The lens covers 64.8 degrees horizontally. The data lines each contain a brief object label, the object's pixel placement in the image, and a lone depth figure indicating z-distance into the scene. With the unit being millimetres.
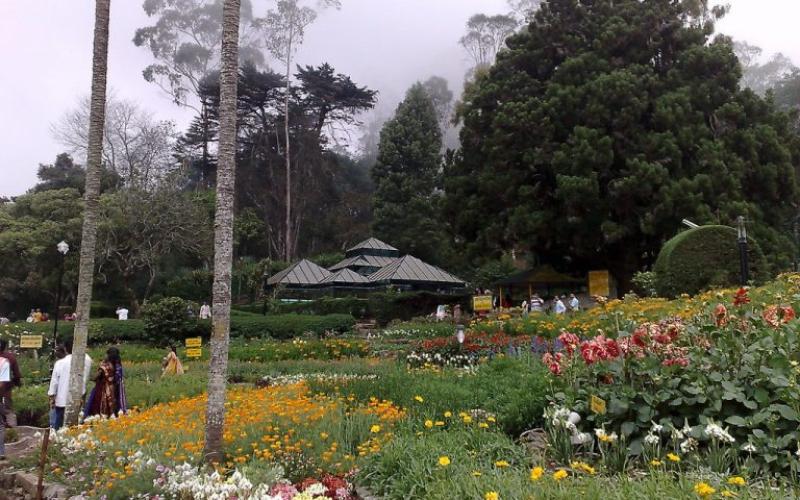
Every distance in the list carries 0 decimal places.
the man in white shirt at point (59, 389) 7988
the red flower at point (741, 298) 5193
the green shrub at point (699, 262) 12828
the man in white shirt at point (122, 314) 23972
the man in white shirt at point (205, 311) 24347
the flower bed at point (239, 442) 4641
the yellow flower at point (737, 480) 2790
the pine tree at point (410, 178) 38969
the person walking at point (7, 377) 7703
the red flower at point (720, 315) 4766
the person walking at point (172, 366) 12150
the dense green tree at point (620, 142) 20578
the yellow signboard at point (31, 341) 14000
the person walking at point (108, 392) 7840
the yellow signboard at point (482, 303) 17859
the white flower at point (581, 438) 4269
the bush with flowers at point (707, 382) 3891
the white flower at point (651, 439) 3848
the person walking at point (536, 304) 22644
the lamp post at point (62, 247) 15585
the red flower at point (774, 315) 4641
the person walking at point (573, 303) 20784
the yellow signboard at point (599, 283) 23297
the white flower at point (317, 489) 3871
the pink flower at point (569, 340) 5133
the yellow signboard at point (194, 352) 12898
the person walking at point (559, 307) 18953
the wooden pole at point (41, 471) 4805
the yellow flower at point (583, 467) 3429
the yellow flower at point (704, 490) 2547
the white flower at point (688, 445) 3805
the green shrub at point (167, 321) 19109
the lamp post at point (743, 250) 11547
